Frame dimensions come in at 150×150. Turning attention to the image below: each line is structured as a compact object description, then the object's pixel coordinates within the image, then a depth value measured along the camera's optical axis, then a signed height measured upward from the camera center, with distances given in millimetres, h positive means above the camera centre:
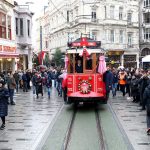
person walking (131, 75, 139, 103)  19633 -1349
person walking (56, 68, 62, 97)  23547 -1413
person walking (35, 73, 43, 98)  22547 -1196
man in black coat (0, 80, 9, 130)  12473 -1257
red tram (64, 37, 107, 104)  16875 -453
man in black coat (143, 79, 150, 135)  11414 -1144
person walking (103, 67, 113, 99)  17422 -710
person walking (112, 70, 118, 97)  23234 -1212
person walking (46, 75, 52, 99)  22909 -1158
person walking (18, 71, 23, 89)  28559 -1203
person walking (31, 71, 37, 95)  22702 -963
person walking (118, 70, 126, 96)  22953 -1002
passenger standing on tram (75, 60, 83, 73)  17375 -131
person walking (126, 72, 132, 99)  22581 -1189
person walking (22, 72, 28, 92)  27817 -1285
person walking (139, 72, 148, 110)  17078 -884
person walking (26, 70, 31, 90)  28792 -890
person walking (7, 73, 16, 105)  19389 -1074
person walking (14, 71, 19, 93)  26886 -864
